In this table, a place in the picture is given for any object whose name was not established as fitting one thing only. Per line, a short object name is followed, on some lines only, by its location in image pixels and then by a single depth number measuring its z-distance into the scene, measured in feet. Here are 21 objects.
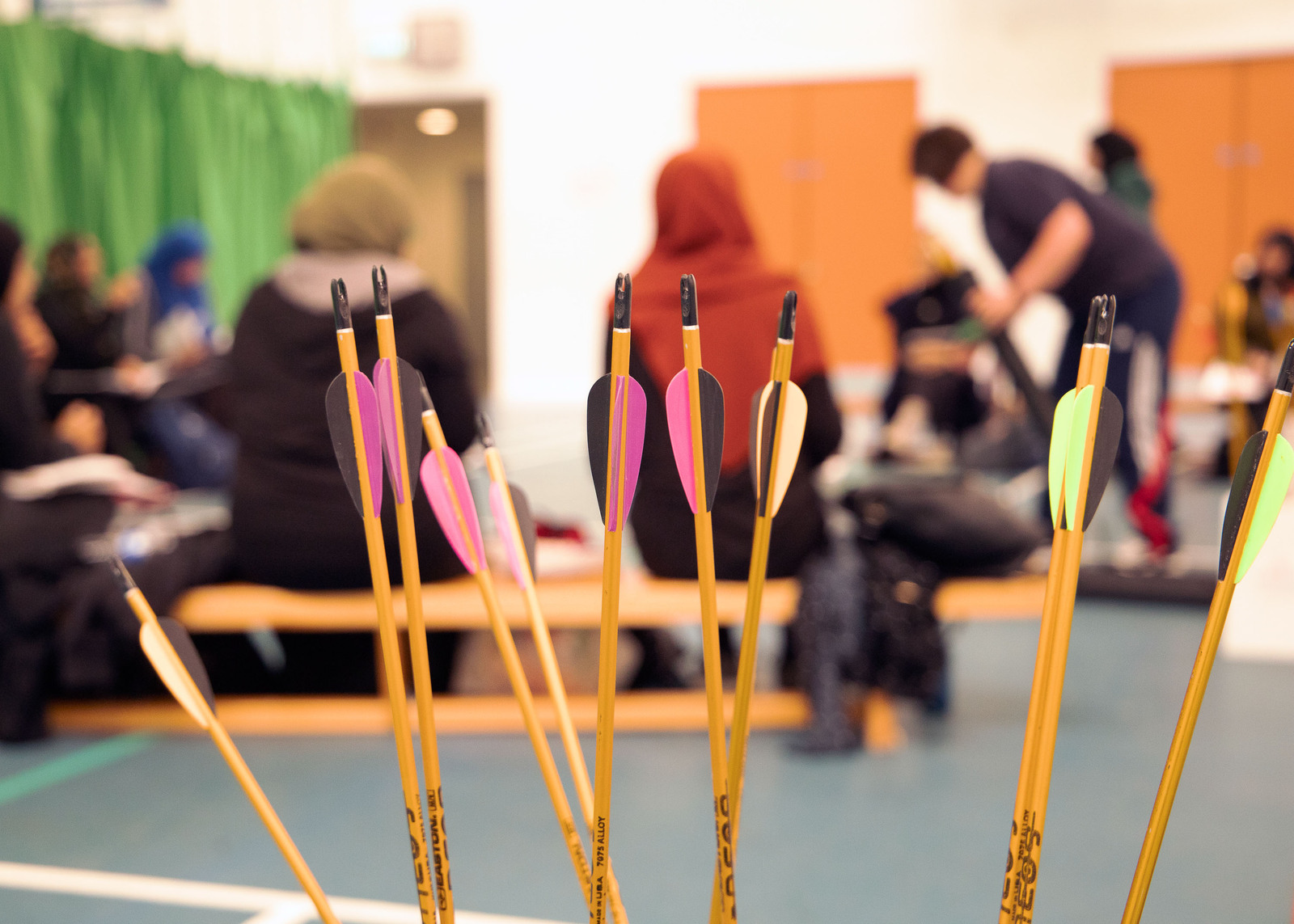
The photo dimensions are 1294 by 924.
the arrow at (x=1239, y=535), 2.16
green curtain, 19.24
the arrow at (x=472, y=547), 2.57
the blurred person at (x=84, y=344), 16.10
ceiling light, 35.99
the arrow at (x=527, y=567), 2.62
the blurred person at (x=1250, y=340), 14.92
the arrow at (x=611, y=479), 2.21
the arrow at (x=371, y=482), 2.32
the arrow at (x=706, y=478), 2.23
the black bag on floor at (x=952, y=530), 7.18
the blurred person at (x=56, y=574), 7.04
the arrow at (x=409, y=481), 2.29
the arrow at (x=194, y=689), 2.48
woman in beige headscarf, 7.10
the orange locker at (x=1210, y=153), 27.27
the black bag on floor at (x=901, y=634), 6.82
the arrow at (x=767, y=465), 2.35
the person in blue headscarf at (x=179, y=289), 18.53
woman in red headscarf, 6.90
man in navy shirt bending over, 9.85
